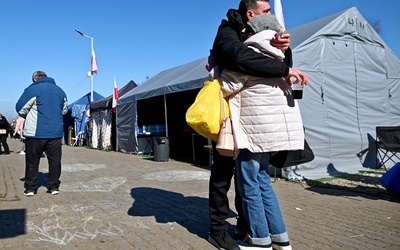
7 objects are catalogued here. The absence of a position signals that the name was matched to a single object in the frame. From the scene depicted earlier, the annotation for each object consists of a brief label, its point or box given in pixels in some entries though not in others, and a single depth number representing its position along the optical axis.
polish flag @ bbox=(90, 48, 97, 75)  24.56
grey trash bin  11.39
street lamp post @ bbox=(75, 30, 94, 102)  22.58
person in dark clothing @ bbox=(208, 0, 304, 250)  2.50
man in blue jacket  5.32
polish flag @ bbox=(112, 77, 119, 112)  16.12
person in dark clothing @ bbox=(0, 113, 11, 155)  14.79
